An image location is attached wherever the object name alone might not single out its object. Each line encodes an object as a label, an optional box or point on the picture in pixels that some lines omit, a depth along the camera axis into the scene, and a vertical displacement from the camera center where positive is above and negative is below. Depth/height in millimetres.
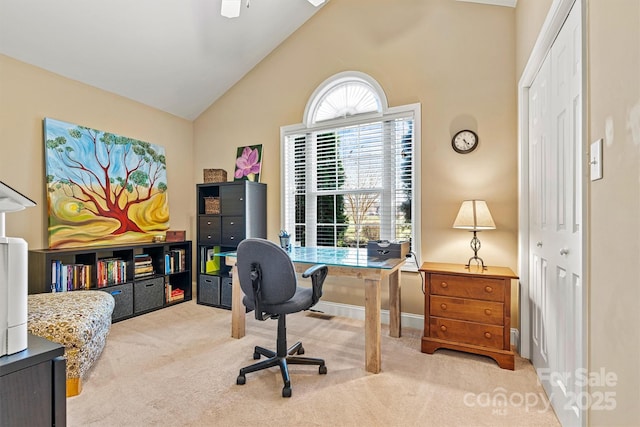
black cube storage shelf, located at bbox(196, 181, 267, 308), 3643 -168
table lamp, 2418 -51
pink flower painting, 3980 +652
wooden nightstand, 2236 -778
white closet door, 1413 -71
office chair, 1899 -481
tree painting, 3049 +289
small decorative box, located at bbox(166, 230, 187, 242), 3889 -312
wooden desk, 2178 -578
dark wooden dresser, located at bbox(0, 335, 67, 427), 698 -426
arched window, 3168 +497
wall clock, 2791 +650
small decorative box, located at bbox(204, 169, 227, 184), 3945 +481
